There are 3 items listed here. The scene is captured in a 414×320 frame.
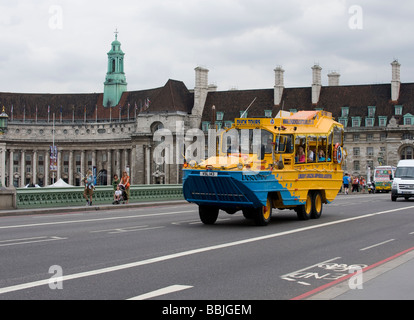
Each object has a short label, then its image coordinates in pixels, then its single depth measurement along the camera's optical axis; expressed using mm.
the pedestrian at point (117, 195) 32750
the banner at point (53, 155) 89512
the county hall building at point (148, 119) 106000
